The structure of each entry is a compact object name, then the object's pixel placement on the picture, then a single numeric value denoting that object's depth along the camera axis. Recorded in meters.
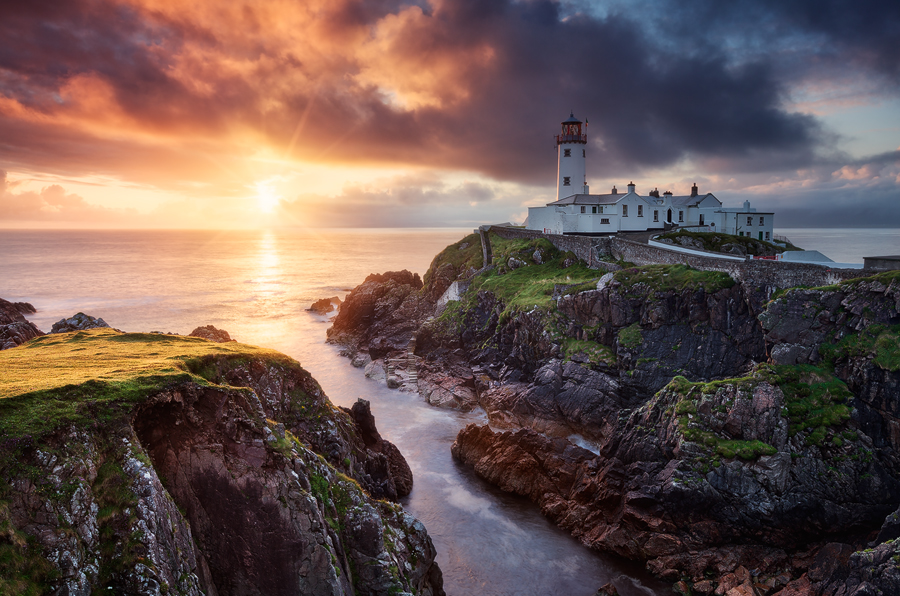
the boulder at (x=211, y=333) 50.94
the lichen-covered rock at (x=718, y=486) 23.70
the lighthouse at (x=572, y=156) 75.19
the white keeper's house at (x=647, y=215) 65.75
